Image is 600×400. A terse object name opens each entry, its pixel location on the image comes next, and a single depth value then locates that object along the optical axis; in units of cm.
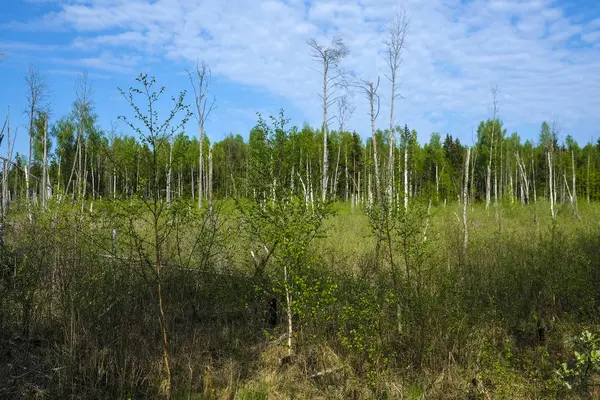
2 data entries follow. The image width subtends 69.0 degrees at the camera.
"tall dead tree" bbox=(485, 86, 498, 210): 2336
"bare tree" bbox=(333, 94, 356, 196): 1733
